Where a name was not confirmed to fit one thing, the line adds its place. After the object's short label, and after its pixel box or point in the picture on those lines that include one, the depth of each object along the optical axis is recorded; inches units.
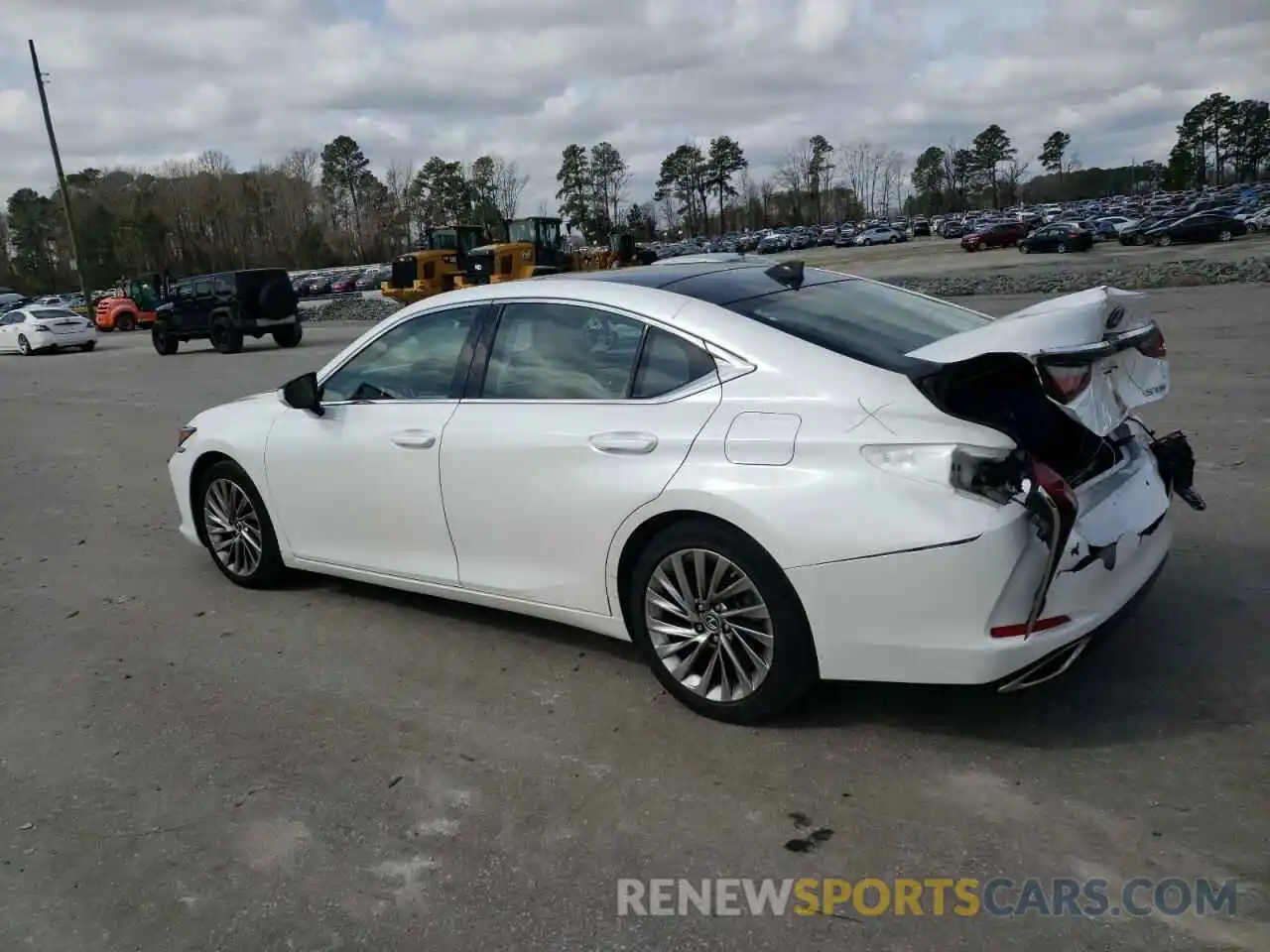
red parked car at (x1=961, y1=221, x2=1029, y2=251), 2160.4
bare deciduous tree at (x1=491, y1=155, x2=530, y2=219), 4372.5
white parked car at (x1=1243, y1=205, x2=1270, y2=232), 1955.0
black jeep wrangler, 989.8
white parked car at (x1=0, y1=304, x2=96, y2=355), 1189.7
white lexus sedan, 129.6
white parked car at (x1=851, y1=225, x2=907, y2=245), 3154.5
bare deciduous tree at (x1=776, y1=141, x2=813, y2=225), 5169.8
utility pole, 1782.7
